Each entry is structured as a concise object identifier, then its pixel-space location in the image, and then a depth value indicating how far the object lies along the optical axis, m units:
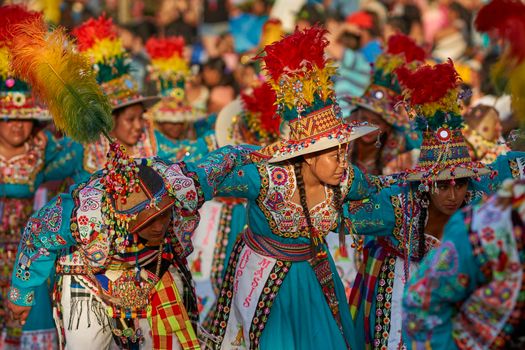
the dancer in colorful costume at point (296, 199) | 10.73
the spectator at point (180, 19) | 27.69
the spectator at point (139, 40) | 24.70
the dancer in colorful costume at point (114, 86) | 15.73
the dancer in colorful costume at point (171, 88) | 18.50
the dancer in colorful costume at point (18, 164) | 14.61
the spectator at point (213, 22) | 28.33
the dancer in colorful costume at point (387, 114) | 15.59
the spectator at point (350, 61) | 21.64
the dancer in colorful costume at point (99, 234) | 10.07
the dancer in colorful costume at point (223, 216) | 16.23
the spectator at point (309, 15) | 21.23
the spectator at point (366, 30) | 22.37
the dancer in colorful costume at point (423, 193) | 11.01
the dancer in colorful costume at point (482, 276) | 6.71
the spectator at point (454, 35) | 24.55
